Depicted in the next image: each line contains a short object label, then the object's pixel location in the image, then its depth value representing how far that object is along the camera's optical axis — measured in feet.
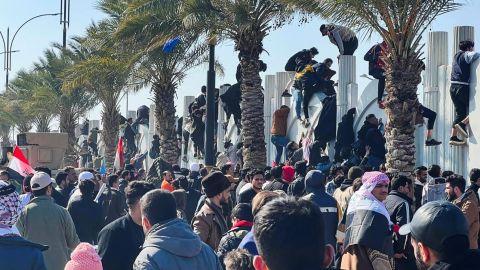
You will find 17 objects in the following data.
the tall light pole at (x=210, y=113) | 64.54
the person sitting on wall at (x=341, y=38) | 72.49
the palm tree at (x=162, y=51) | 74.33
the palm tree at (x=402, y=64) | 52.65
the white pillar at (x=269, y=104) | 90.48
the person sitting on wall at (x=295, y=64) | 76.84
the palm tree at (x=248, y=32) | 69.97
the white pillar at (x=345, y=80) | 73.61
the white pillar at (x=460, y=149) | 57.72
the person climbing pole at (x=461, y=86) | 56.24
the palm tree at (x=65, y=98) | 132.16
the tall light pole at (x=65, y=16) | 141.10
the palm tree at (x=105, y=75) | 93.15
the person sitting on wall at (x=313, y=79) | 75.72
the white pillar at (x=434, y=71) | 60.75
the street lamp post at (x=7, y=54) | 171.07
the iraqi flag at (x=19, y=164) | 53.47
